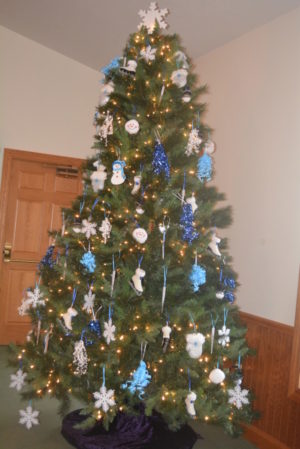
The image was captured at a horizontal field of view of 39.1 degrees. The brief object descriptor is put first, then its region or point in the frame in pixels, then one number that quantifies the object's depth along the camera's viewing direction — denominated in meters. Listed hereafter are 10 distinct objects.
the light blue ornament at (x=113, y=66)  2.28
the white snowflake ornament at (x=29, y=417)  2.31
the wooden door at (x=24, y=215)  4.10
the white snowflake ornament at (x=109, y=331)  1.97
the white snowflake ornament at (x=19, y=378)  2.29
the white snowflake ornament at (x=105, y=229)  2.05
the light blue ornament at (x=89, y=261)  2.08
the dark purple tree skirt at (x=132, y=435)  2.15
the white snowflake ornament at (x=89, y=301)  2.09
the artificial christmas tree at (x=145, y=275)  1.98
